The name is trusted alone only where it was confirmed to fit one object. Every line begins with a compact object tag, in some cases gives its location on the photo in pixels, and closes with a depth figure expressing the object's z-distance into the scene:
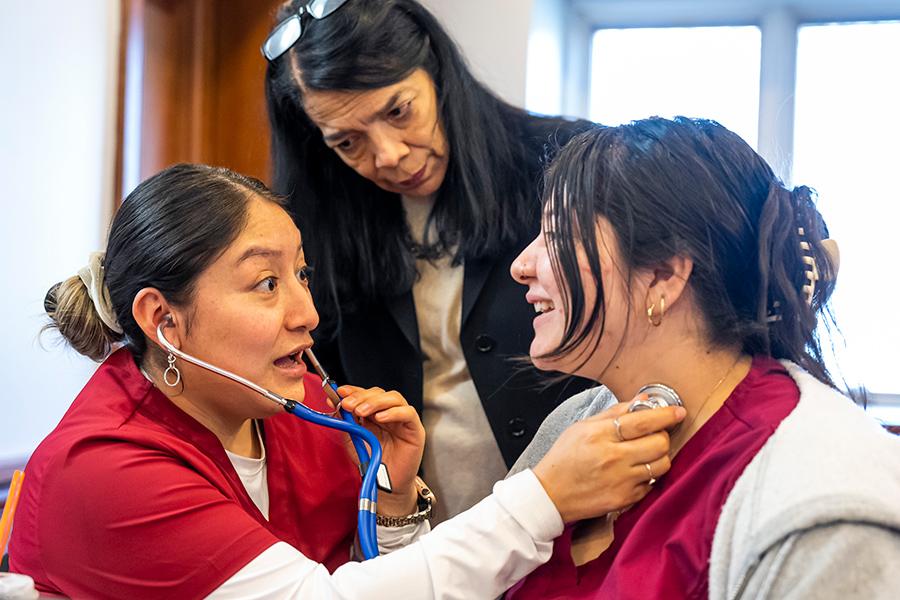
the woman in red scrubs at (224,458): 1.25
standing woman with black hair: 1.76
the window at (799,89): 2.86
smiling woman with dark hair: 1.18
